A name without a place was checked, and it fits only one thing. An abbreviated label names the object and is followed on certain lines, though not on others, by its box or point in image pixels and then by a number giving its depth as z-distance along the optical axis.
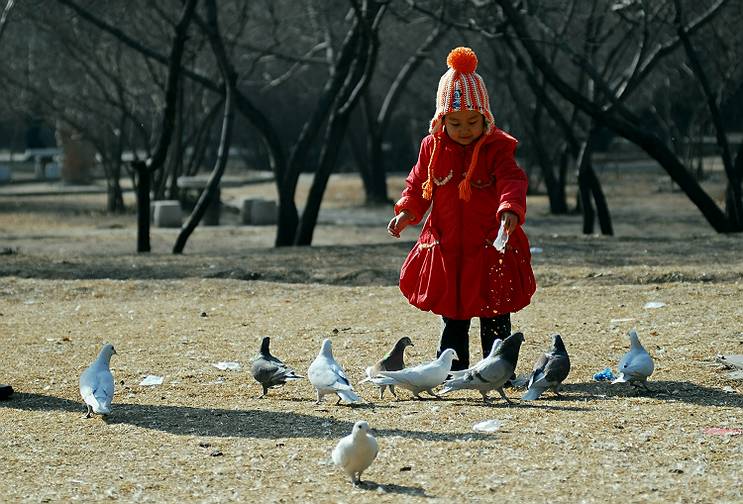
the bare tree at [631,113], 34.59
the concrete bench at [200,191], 53.97
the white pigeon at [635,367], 15.09
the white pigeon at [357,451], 11.33
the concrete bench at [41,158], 90.37
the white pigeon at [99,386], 14.43
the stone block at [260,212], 54.16
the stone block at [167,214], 52.75
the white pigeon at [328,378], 14.55
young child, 15.52
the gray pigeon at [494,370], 14.40
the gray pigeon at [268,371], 15.31
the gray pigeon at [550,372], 14.94
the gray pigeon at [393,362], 15.53
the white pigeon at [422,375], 14.83
